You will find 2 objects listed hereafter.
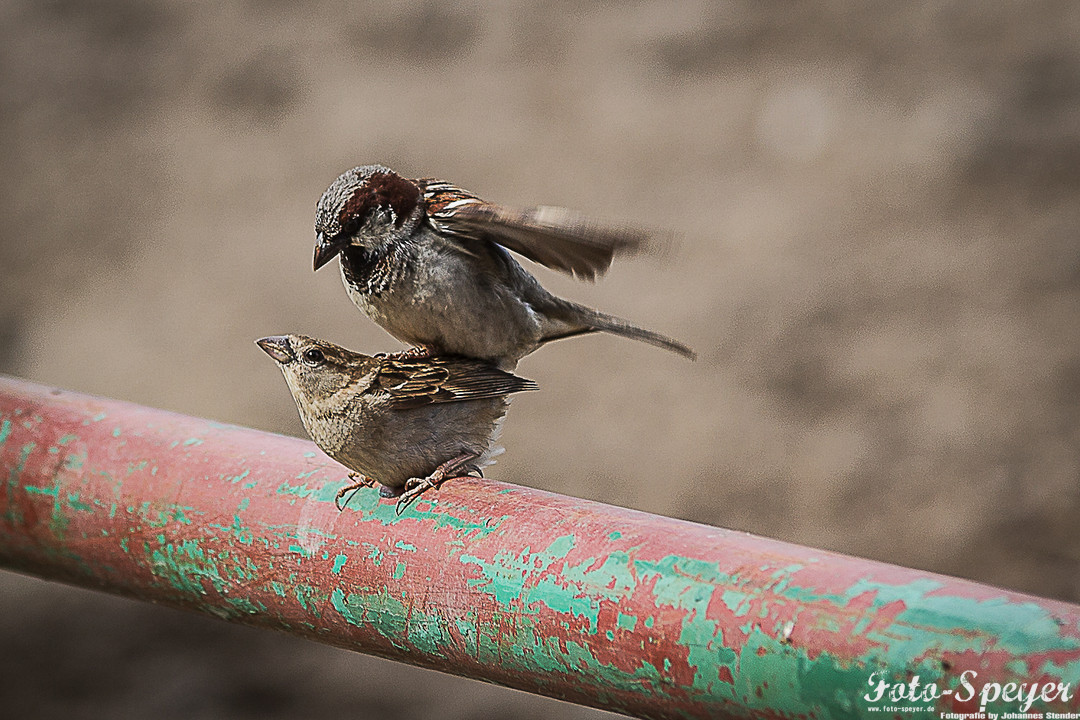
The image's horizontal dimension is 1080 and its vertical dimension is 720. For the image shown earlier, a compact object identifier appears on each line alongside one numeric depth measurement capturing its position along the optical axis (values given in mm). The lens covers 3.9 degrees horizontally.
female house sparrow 5469
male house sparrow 5479
